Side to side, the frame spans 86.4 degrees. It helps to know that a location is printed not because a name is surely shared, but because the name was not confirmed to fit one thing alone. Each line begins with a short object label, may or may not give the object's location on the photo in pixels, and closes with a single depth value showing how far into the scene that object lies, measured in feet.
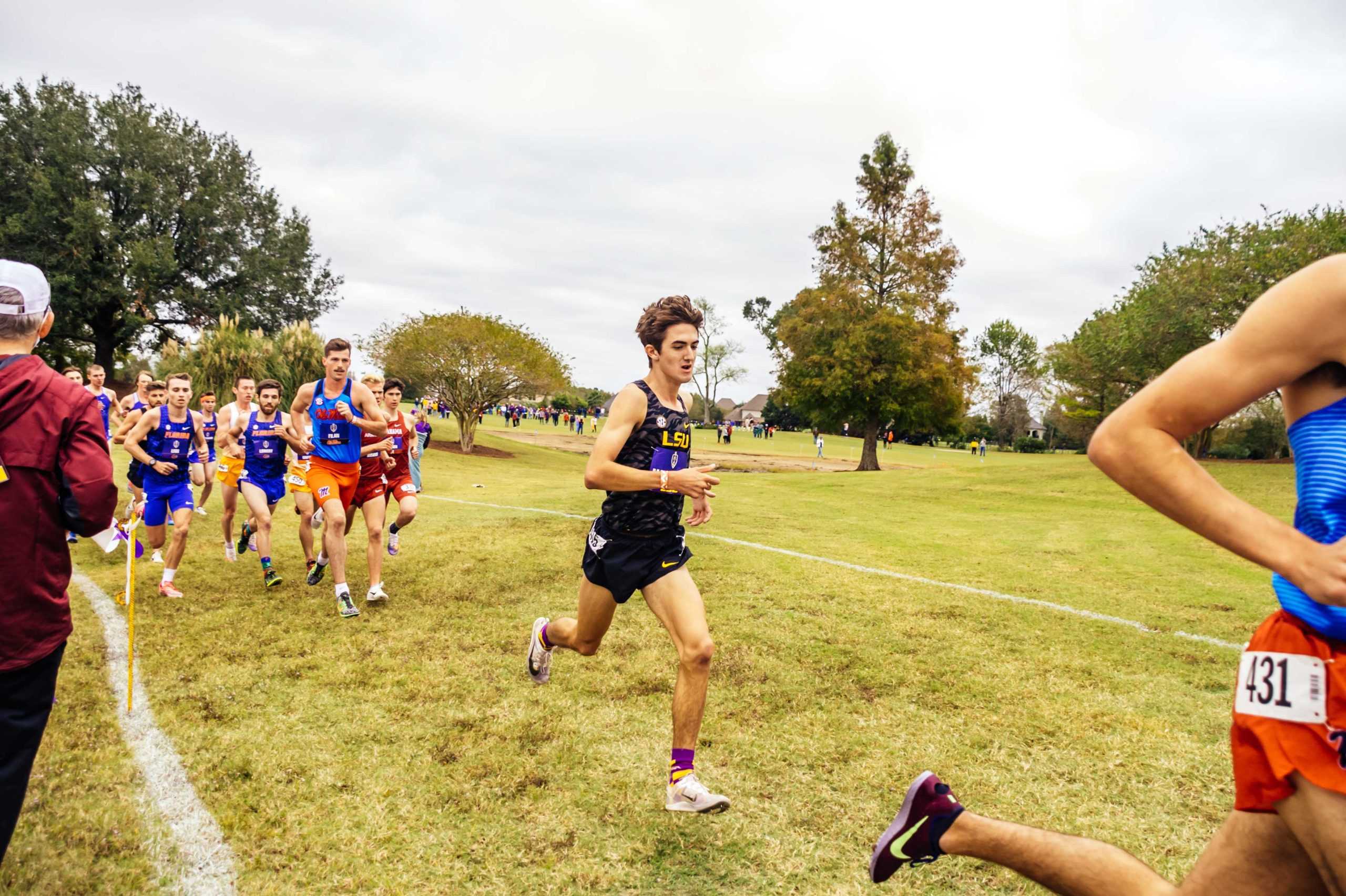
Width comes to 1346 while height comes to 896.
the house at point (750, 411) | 442.91
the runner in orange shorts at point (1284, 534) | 4.62
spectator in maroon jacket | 7.96
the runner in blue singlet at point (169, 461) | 24.53
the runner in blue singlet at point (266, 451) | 28.40
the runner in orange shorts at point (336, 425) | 23.79
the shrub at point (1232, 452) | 149.89
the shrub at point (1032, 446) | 255.91
